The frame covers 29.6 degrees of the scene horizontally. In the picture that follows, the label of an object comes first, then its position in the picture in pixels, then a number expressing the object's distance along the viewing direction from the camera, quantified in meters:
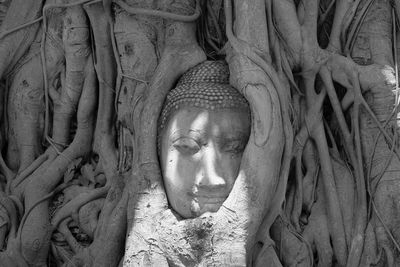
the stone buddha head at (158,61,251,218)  2.98
